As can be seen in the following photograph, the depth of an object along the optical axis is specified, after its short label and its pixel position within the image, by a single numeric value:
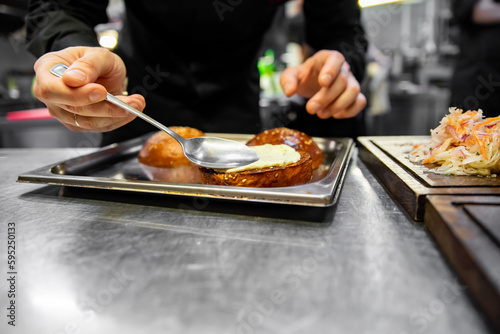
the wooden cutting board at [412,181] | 0.32
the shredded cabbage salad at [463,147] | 0.36
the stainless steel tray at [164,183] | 0.32
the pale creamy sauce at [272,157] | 0.36
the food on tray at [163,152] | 0.48
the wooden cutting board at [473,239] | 0.23
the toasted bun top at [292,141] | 0.46
